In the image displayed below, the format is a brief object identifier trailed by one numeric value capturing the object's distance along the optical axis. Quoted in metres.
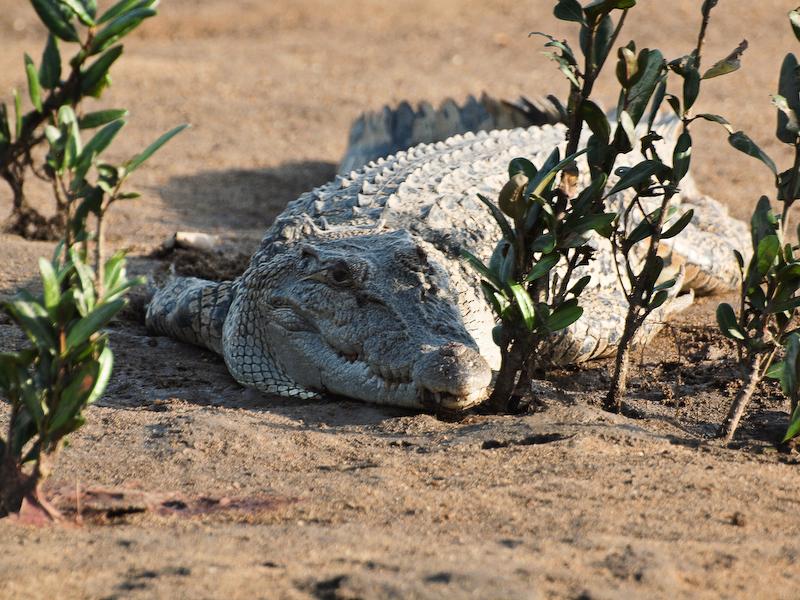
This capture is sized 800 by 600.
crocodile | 8.06
